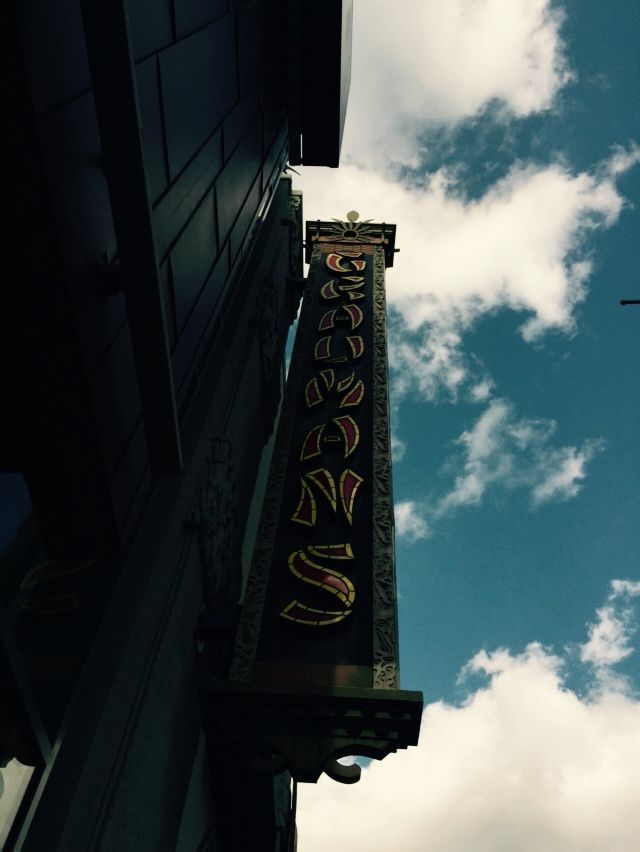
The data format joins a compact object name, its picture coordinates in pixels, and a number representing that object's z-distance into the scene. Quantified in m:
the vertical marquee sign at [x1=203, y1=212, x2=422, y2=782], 8.92
